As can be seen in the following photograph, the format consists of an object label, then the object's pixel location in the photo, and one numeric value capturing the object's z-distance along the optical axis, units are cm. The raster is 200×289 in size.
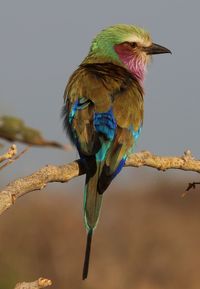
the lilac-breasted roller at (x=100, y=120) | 1126
